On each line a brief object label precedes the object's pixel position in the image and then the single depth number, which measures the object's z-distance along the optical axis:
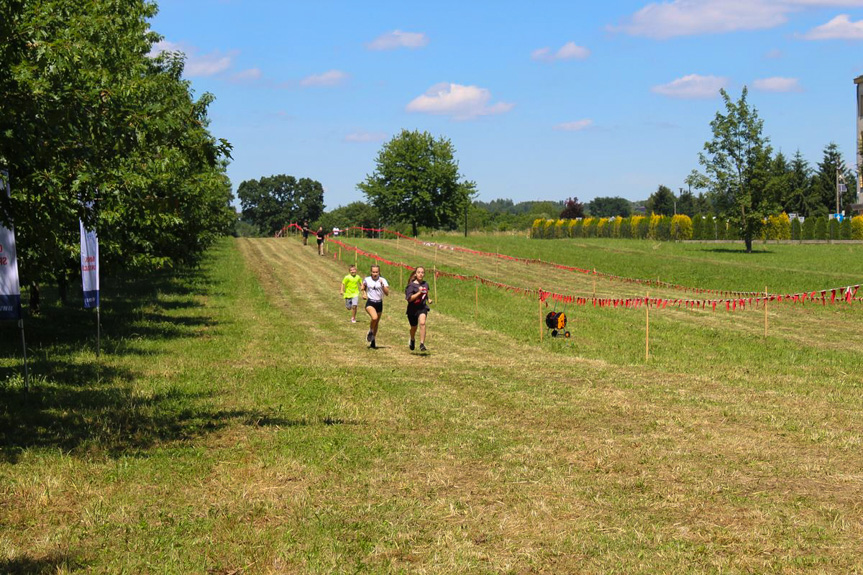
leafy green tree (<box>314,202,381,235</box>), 186.25
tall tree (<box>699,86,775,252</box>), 68.25
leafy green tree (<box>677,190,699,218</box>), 171.00
